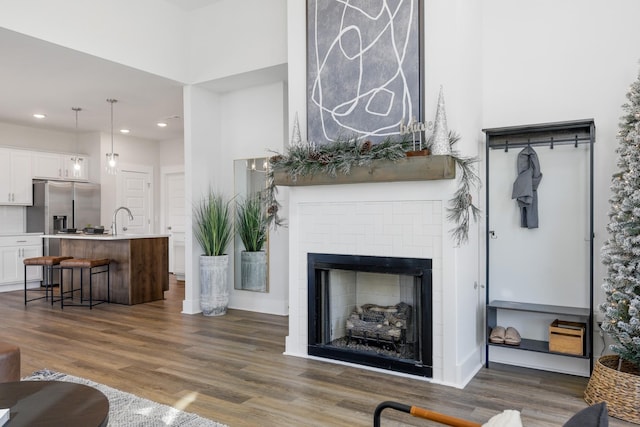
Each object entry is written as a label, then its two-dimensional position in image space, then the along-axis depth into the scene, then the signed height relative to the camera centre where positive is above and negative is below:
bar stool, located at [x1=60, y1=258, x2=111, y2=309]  5.94 -0.76
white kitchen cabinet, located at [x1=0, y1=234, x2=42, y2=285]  7.40 -0.72
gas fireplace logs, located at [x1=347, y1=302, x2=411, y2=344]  3.64 -0.91
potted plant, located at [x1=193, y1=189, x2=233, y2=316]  5.42 -0.54
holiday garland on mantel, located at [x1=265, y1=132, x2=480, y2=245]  3.21 +0.37
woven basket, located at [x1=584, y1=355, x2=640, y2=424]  2.69 -1.10
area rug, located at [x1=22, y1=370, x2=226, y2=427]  2.58 -1.19
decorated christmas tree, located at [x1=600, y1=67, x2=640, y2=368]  2.72 -0.25
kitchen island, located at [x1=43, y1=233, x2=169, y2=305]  6.14 -0.70
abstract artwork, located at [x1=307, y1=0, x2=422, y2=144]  3.39 +1.10
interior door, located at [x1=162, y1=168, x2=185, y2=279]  9.30 -0.05
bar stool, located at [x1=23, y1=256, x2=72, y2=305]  6.24 -0.69
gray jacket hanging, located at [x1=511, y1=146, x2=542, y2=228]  3.52 +0.18
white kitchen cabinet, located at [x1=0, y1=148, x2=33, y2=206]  7.45 +0.56
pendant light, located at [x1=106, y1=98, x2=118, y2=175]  6.43 +0.74
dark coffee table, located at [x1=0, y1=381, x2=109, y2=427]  1.70 -0.78
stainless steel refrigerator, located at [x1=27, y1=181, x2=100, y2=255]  7.78 +0.04
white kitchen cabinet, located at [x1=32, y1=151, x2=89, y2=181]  7.94 +0.81
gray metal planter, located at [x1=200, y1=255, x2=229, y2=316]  5.41 -0.88
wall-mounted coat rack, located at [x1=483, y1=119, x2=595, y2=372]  3.32 -0.28
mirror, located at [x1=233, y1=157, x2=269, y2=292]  5.58 -0.43
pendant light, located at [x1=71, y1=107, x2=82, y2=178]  6.96 +0.75
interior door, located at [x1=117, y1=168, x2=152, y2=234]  8.90 +0.22
